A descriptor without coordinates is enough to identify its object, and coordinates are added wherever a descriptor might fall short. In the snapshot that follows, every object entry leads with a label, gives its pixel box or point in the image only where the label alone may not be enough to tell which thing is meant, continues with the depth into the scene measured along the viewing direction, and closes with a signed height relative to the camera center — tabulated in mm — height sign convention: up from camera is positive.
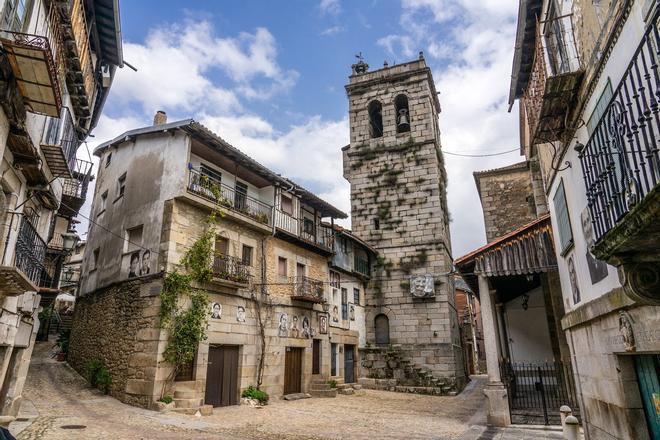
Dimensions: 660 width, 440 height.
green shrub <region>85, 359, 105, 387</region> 14145 -488
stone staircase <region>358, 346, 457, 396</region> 20391 -996
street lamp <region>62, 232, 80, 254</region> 10508 +2793
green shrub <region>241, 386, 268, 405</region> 14320 -1302
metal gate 10625 -1319
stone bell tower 21656 +7484
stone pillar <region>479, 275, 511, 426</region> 10359 -385
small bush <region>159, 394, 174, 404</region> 11673 -1176
